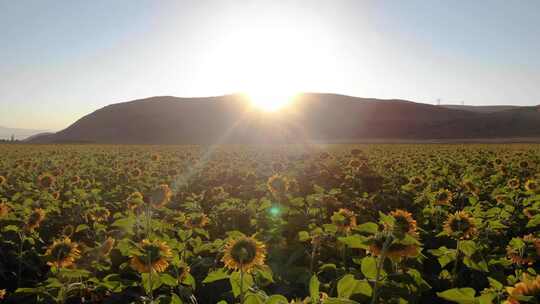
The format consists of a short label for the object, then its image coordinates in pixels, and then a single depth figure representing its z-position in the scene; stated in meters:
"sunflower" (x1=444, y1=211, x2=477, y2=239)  3.67
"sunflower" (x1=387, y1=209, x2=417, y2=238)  2.70
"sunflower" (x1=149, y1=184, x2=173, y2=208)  5.78
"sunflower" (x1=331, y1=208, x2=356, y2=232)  4.10
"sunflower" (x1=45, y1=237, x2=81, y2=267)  3.53
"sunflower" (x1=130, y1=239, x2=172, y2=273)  2.92
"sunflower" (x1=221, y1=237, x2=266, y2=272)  2.73
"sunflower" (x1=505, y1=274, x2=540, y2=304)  1.53
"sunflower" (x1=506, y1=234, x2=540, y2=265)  3.40
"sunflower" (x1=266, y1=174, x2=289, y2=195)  6.83
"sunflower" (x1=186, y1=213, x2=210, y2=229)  4.67
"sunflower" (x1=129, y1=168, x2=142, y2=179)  10.06
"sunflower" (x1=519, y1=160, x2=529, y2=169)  11.51
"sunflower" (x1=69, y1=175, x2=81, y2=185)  9.06
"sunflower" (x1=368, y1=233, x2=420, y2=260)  2.54
